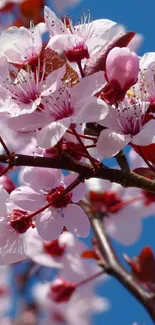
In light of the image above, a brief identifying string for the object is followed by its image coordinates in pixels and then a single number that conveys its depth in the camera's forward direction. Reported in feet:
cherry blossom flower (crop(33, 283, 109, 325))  8.76
